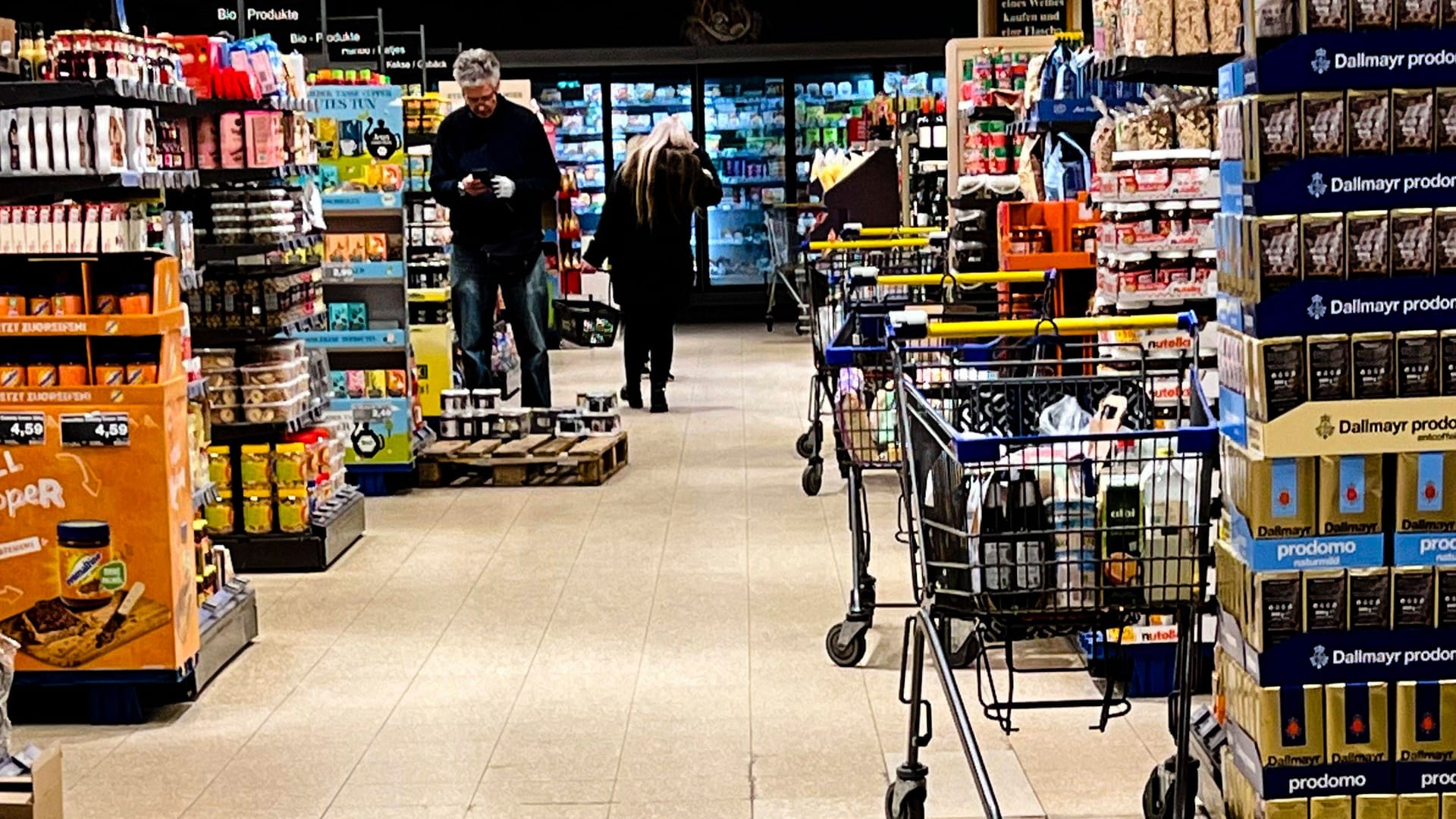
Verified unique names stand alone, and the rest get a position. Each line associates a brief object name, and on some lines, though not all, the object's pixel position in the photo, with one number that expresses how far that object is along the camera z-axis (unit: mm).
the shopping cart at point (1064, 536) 3594
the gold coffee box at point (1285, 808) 3479
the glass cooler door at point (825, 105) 18422
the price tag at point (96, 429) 5270
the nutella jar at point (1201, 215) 5598
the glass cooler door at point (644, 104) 18484
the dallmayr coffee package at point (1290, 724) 3459
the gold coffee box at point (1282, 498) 3389
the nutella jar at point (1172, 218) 5582
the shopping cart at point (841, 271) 8643
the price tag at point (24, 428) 5273
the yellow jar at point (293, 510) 7355
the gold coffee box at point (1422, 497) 3398
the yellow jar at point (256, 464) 7312
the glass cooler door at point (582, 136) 18453
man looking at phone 9938
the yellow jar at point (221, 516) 7402
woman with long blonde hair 11828
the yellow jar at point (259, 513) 7375
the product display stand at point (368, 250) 9047
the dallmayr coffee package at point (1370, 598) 3434
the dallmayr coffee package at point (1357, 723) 3461
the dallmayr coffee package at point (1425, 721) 3461
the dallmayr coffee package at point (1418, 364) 3355
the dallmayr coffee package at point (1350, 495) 3393
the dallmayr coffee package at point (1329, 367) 3350
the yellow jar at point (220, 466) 7320
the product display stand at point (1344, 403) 3322
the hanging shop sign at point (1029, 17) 11977
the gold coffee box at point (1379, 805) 3480
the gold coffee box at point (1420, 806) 3477
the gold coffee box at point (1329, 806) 3486
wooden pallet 9375
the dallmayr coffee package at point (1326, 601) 3434
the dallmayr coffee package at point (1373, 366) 3352
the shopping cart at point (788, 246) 17031
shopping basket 14734
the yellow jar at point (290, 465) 7305
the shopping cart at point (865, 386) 5793
